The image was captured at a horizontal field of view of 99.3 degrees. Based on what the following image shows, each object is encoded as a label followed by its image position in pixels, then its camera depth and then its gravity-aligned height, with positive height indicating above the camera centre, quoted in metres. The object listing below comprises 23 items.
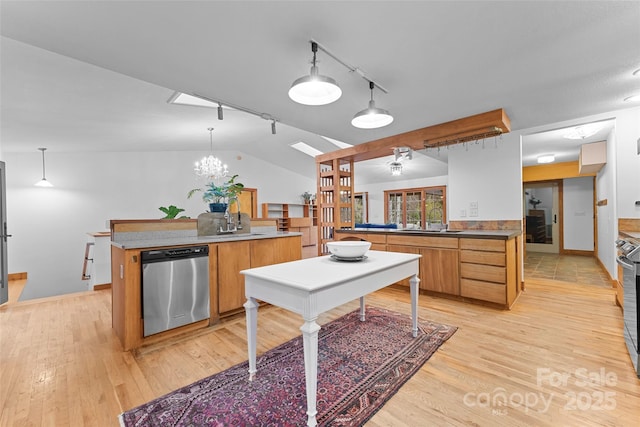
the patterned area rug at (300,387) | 1.50 -1.12
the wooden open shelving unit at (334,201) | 5.07 +0.20
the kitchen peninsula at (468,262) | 3.11 -0.65
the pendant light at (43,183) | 5.35 +0.65
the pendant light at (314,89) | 1.68 +0.80
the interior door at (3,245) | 3.23 -0.35
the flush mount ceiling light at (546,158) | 5.66 +1.06
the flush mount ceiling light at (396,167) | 6.35 +1.05
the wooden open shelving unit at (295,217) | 9.59 -0.19
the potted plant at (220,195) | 3.34 +0.23
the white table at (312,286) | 1.42 -0.45
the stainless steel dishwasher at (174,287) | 2.39 -0.68
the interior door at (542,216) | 7.02 -0.20
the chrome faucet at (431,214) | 8.30 -0.14
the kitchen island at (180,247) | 2.33 -0.49
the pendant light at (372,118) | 2.20 +0.77
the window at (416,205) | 8.39 +0.16
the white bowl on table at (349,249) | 2.00 -0.28
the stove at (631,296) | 1.86 -0.66
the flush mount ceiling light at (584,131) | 3.81 +1.12
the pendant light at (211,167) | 6.00 +1.03
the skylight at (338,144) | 6.85 +1.73
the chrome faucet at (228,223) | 3.37 -0.12
